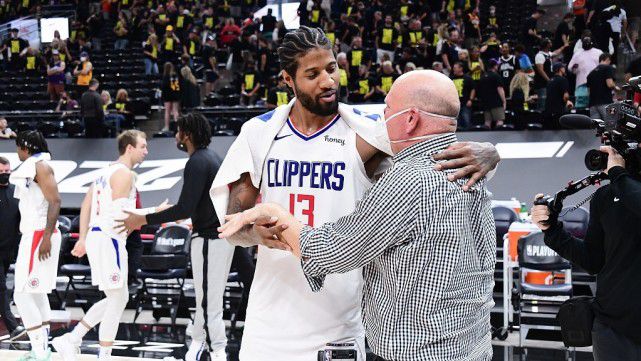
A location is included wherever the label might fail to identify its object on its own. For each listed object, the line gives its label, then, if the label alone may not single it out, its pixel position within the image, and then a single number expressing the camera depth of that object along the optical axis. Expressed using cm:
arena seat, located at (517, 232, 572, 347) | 833
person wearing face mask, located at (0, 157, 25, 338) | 864
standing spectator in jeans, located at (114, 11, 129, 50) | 2322
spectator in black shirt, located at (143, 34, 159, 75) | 2069
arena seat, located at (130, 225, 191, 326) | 970
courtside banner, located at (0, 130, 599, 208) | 1072
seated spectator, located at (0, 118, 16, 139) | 1502
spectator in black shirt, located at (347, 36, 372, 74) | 1712
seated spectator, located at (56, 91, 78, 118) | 1922
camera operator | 398
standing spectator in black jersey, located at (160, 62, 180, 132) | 1644
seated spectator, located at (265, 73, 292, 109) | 1491
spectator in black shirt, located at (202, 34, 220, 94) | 1911
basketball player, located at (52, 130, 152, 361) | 739
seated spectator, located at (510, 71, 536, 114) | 1453
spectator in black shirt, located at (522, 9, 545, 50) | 1722
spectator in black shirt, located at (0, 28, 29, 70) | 2361
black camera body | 395
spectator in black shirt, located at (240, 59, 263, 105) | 1761
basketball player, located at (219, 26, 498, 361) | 317
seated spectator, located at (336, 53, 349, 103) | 1465
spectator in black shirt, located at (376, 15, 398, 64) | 1821
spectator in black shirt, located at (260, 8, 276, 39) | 2044
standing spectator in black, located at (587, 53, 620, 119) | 1239
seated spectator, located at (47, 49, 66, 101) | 2097
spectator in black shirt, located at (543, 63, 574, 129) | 1248
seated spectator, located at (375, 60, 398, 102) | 1549
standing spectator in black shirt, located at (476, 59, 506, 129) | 1341
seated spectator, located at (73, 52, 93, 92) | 2012
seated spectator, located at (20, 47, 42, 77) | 2306
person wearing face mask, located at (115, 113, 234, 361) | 711
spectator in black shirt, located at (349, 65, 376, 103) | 1569
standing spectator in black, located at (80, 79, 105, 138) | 1498
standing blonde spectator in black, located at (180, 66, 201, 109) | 1655
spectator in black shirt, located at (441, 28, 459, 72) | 1639
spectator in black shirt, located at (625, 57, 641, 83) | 1136
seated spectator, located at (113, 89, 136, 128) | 1702
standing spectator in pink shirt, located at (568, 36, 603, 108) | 1395
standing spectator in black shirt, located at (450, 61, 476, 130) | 1366
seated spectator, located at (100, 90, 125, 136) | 1576
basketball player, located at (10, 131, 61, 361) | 776
